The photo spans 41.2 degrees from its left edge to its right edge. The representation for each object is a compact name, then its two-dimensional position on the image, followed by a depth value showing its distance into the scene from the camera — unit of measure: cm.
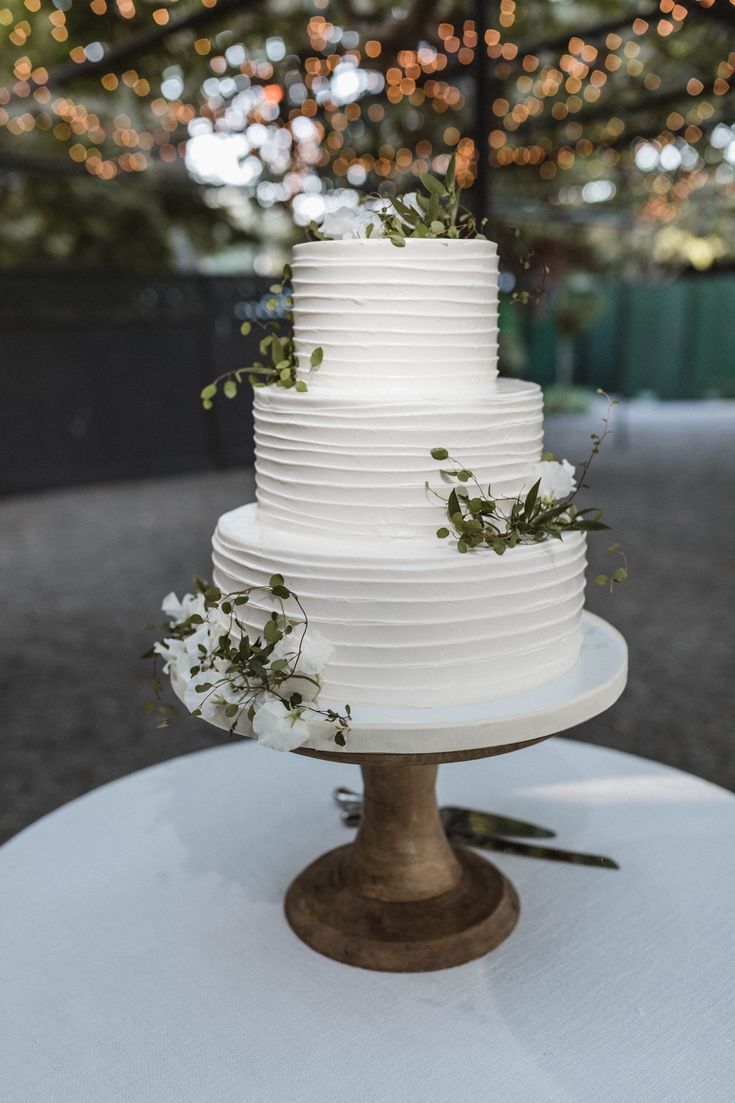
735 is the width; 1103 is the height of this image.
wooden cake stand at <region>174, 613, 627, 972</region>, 112
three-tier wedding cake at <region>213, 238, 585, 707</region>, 116
